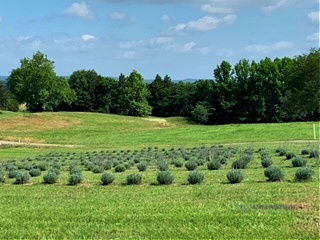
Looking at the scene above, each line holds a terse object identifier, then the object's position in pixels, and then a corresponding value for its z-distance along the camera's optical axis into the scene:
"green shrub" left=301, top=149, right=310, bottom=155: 28.12
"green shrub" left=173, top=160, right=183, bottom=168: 24.73
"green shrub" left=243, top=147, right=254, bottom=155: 30.63
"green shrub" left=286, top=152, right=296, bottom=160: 25.93
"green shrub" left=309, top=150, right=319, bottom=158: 25.58
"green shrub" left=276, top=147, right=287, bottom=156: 29.30
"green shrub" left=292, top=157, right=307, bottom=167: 20.75
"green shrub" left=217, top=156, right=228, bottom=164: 24.53
